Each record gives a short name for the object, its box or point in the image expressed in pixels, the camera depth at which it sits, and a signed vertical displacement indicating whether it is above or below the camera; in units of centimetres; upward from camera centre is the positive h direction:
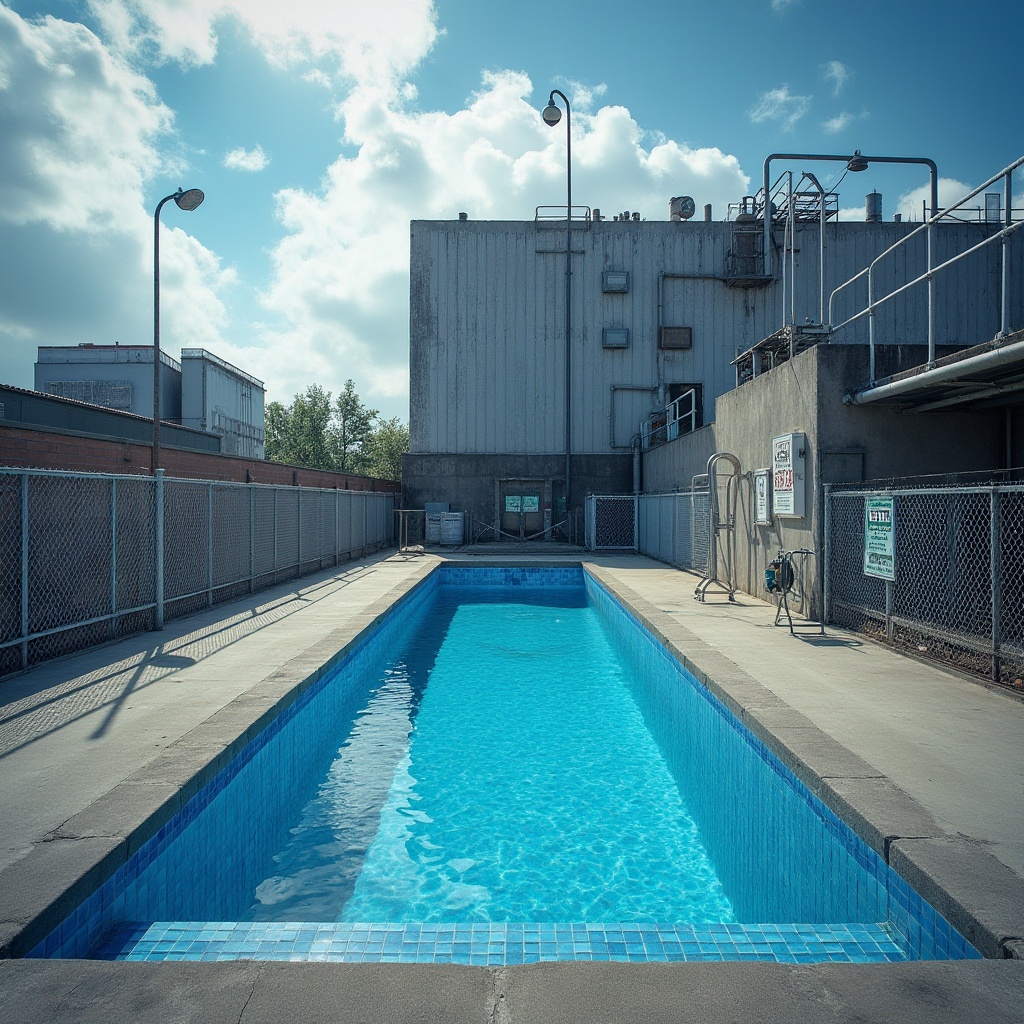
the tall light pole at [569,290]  2338 +766
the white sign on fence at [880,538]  680 -20
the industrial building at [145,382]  2888 +558
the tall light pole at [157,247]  1070 +437
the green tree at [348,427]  5516 +693
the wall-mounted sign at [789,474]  866 +55
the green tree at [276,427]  5694 +725
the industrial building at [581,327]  2347 +645
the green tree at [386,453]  5812 +518
